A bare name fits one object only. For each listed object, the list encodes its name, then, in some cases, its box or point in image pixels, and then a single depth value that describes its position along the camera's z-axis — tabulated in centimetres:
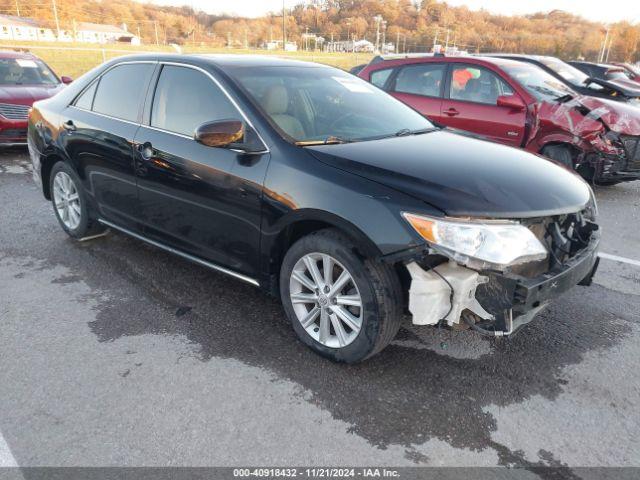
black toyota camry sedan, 241
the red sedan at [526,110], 602
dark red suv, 788
